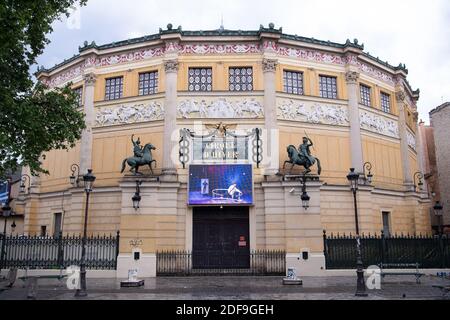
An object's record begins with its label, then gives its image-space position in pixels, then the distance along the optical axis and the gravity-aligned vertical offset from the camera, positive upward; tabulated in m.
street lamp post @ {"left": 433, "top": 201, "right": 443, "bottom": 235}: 24.27 +1.76
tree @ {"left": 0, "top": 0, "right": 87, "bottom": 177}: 14.60 +5.90
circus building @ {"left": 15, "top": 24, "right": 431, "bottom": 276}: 23.09 +5.78
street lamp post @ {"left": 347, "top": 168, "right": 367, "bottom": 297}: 14.98 -1.53
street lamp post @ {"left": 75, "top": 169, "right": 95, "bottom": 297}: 15.07 -1.11
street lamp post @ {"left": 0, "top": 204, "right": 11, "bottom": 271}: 21.68 -0.61
